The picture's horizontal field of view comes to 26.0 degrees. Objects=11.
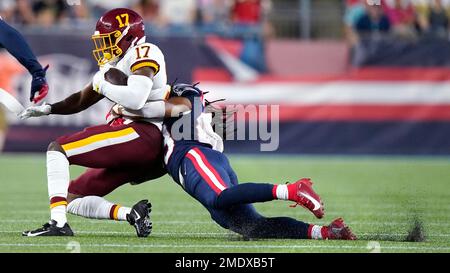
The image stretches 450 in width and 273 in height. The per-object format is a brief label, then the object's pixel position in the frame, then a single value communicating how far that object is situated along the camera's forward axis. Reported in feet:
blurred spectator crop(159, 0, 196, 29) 50.29
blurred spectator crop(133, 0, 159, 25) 49.85
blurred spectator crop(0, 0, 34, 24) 48.34
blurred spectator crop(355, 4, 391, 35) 49.29
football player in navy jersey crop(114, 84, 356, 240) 18.67
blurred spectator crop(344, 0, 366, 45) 48.93
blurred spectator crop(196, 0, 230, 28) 50.41
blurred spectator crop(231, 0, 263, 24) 50.52
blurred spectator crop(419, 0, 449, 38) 49.34
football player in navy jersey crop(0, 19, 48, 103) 23.37
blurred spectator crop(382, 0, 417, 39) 49.57
